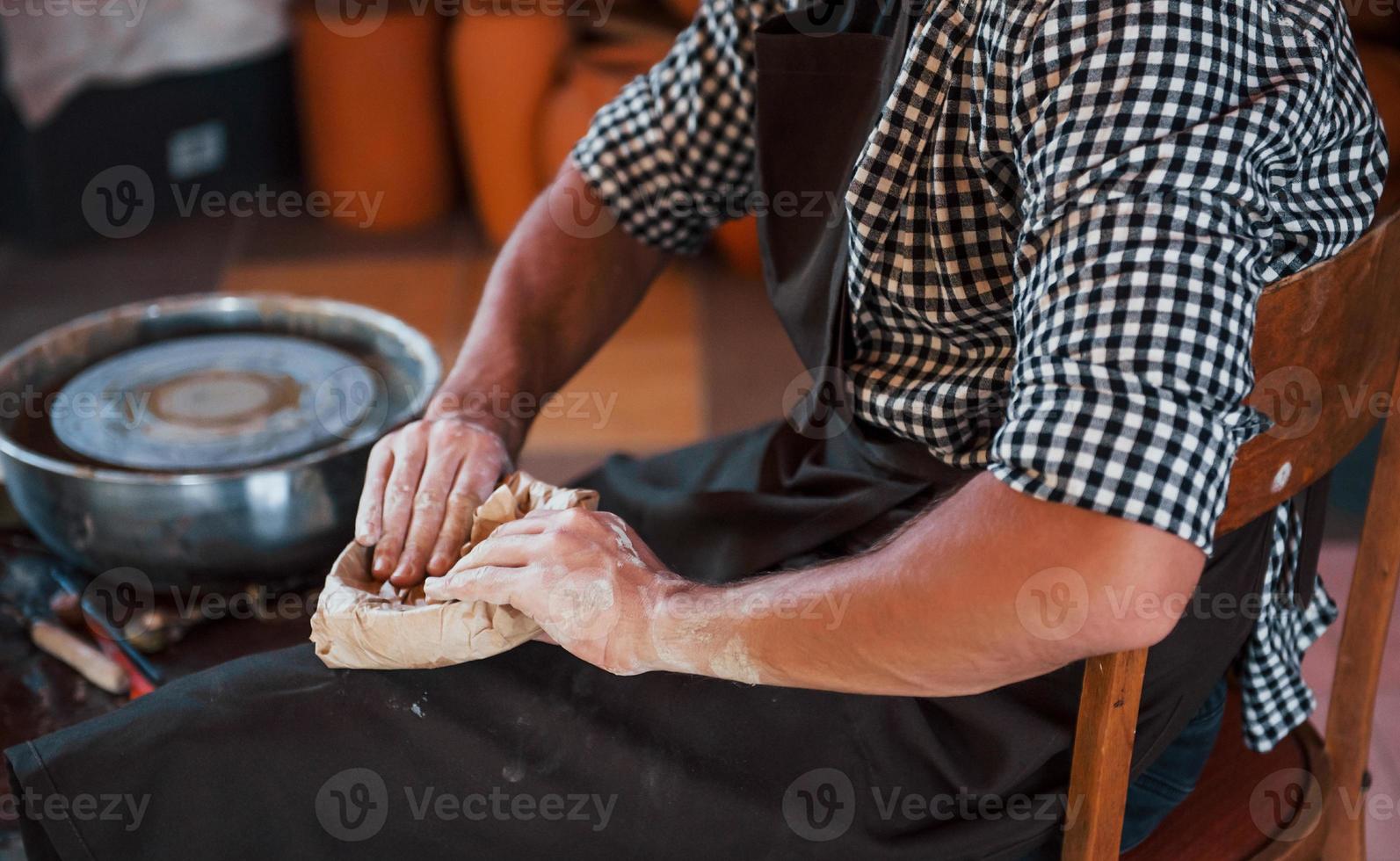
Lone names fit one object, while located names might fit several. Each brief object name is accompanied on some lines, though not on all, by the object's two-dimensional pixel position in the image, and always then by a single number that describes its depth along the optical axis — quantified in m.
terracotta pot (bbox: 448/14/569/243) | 2.85
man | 0.68
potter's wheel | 1.16
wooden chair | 0.74
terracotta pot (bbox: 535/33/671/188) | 2.76
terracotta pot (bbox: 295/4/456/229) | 2.96
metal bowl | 1.04
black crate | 2.89
